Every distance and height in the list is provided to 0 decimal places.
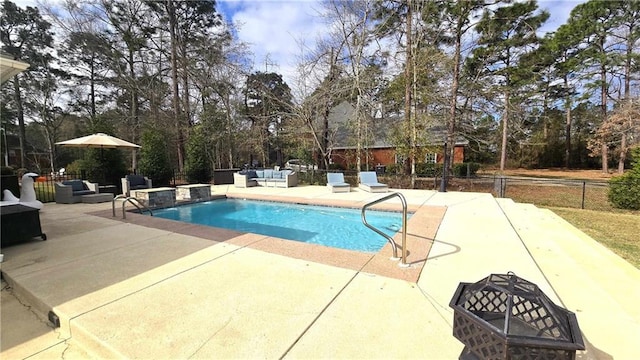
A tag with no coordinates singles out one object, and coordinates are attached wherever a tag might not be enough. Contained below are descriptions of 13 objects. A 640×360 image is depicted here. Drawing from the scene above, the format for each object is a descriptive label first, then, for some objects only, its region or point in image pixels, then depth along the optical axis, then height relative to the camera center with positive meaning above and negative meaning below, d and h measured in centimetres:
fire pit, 123 -84
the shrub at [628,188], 786 -91
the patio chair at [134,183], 923 -60
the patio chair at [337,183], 1047 -79
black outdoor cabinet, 409 -88
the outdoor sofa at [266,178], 1203 -64
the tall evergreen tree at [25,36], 1738 +882
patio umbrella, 832 +81
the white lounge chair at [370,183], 1047 -83
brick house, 1190 +141
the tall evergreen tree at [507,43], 1432 +704
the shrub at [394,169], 1426 -36
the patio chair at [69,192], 829 -79
